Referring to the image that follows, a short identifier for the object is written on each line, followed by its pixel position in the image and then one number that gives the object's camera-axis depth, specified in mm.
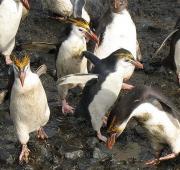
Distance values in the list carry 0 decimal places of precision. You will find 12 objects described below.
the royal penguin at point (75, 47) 12728
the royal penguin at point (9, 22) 14269
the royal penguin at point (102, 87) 11236
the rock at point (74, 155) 10757
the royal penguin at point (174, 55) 13469
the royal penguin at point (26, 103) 10265
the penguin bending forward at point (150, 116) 9992
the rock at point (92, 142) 11175
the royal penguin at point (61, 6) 17497
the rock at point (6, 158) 10635
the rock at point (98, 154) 10763
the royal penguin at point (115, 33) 13299
